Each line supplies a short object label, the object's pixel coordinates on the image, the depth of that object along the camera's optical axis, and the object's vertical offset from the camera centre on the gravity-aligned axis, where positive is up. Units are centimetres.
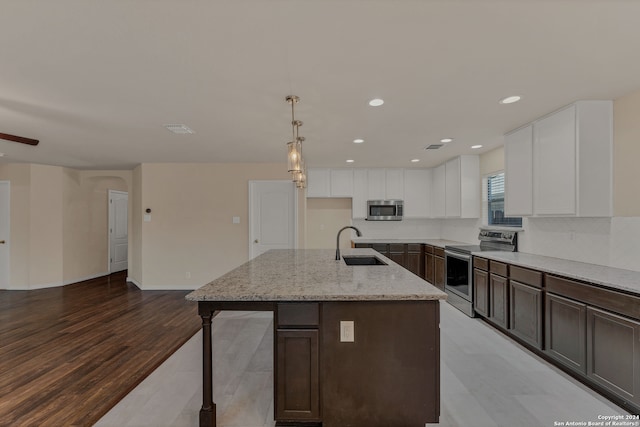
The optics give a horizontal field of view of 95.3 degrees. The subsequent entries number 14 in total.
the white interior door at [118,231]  689 -42
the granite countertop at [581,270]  203 -48
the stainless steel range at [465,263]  388 -70
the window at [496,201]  430 +20
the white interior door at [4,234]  544 -39
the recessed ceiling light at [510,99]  248 +100
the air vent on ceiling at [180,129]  324 +97
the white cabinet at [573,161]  259 +50
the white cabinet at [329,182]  581 +64
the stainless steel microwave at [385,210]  577 +8
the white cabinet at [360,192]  583 +44
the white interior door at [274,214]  544 +0
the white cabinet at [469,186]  480 +46
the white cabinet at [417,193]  585 +42
